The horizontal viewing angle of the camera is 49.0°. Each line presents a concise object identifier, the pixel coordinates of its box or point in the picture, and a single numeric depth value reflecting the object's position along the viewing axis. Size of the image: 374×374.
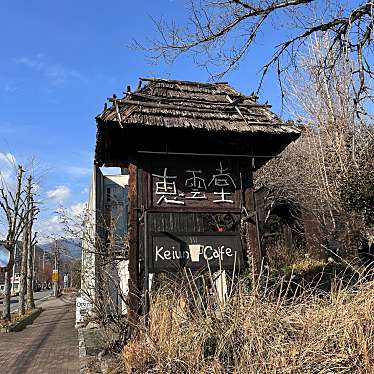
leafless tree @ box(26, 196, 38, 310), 22.38
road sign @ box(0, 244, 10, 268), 18.37
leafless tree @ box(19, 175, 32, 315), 20.00
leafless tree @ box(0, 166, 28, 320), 18.00
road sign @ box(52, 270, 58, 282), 43.07
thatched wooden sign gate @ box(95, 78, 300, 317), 6.21
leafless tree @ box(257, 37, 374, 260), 15.02
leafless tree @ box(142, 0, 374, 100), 5.62
